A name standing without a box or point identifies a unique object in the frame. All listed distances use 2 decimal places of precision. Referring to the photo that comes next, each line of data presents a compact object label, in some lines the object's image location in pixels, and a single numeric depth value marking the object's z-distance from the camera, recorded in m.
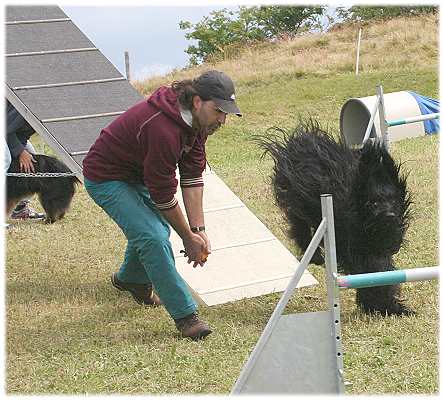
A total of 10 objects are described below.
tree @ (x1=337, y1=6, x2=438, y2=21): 51.31
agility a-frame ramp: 10.91
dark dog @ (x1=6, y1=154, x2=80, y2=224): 15.03
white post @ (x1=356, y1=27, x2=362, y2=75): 38.42
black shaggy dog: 9.15
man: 8.52
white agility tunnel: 22.00
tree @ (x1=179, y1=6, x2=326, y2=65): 63.69
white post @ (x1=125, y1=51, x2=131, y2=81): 39.34
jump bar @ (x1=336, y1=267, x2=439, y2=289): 6.33
